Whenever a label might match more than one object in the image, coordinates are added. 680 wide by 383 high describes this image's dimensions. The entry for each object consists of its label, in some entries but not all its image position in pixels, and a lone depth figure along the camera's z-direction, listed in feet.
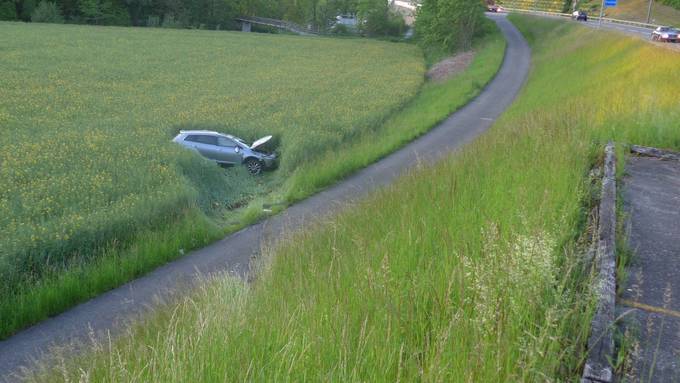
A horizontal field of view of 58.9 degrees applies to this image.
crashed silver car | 68.44
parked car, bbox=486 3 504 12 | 352.28
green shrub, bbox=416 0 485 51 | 207.62
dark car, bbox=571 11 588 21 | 246.68
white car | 140.46
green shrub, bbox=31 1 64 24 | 251.39
